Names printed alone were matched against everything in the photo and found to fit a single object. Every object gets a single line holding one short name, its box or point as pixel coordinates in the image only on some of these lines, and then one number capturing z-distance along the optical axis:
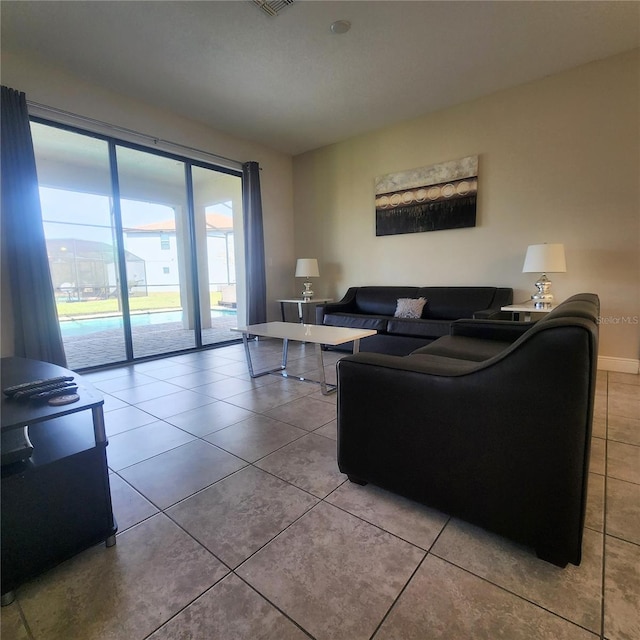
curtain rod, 3.06
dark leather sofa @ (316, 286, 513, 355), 3.62
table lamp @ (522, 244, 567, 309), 3.08
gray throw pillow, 4.04
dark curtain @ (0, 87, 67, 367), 2.81
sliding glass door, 3.77
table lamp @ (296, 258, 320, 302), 5.00
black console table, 1.03
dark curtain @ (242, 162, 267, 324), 4.88
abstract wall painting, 3.92
